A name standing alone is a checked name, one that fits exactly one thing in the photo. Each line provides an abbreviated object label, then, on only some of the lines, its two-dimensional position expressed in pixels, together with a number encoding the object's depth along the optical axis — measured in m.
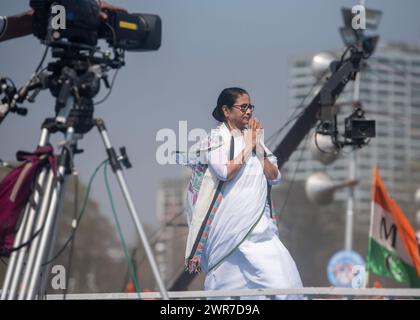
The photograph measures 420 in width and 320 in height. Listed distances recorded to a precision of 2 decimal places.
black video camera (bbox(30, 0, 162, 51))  11.34
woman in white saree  11.80
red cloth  10.46
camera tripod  10.21
